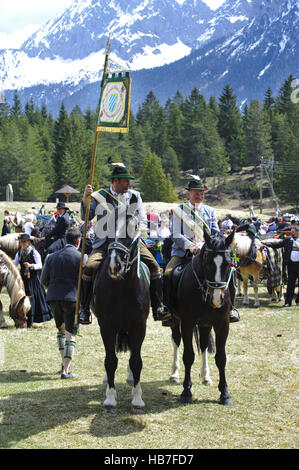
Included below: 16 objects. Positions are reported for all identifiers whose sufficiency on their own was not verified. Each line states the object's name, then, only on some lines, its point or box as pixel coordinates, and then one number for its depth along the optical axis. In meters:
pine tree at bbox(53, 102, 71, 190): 78.62
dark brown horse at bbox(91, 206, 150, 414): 6.30
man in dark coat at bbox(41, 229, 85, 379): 8.20
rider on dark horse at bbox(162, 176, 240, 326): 7.64
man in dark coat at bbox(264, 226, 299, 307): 14.83
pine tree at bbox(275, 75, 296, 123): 96.38
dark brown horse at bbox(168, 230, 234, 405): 6.39
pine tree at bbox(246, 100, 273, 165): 86.25
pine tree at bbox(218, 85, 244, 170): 99.06
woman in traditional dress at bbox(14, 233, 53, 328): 12.12
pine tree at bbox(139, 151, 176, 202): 74.56
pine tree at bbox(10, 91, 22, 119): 108.69
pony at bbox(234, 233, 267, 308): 15.43
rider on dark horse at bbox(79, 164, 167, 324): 6.81
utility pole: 68.80
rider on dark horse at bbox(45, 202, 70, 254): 13.24
